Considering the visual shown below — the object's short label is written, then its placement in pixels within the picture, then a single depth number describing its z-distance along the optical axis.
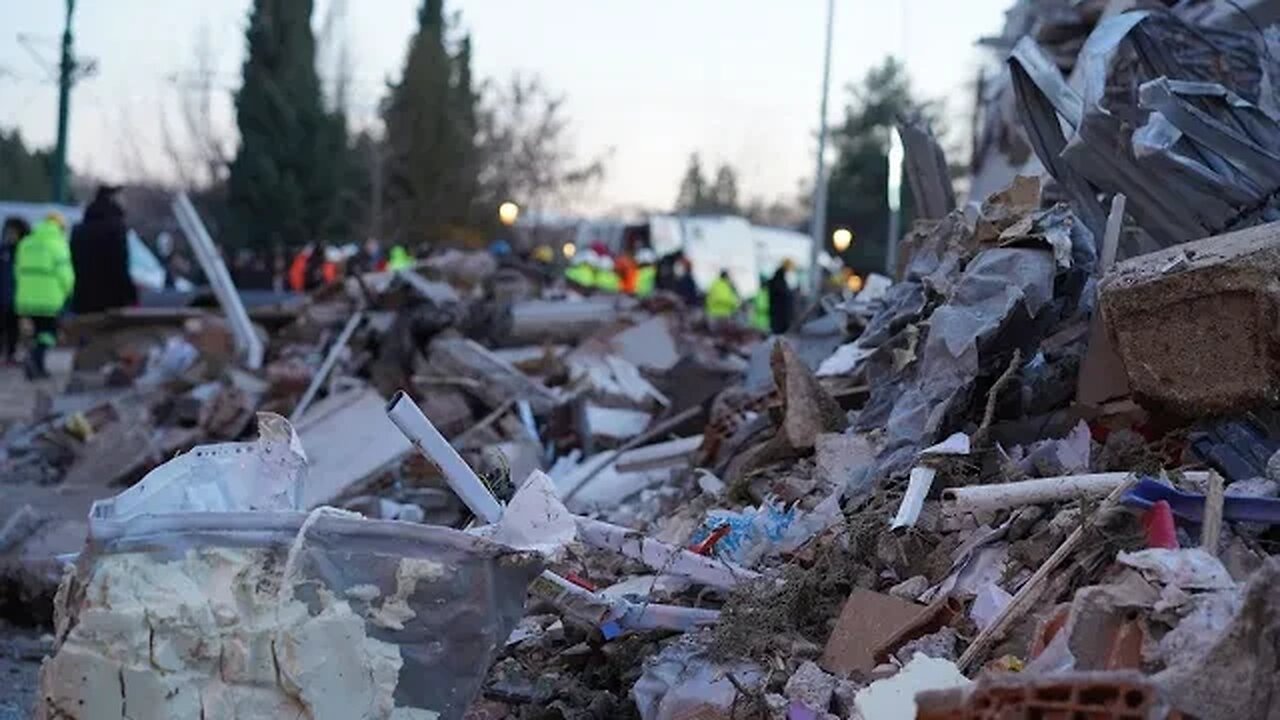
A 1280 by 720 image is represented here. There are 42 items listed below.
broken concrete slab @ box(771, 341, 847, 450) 6.46
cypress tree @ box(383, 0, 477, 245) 39.22
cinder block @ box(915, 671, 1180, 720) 2.88
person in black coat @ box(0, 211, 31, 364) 16.27
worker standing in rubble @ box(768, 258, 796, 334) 18.73
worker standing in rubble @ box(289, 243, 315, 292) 21.73
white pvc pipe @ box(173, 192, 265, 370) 12.98
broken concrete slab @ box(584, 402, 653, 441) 9.56
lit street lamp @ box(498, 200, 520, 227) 25.62
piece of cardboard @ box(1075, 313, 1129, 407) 5.24
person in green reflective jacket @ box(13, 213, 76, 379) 15.10
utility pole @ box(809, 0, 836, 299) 20.81
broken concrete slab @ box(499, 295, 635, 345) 12.53
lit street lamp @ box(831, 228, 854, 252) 23.66
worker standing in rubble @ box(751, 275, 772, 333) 20.69
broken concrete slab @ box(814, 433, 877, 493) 5.75
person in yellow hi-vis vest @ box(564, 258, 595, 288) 18.31
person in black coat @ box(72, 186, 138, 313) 14.52
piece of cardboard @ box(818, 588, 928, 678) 4.28
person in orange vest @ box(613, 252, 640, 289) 21.83
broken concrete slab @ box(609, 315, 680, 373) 11.85
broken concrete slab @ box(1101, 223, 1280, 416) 4.52
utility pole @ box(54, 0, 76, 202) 29.41
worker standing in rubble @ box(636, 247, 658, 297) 22.16
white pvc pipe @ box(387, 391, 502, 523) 4.41
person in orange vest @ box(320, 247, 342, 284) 20.49
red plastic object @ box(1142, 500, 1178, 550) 3.86
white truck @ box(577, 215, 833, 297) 32.62
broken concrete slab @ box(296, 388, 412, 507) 8.48
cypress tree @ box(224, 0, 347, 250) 40.44
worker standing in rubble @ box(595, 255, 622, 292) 19.83
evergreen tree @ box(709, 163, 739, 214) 71.62
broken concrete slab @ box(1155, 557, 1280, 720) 3.07
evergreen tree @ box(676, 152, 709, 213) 72.19
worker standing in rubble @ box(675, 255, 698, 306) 21.20
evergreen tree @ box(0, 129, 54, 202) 50.88
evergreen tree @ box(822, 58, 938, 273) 41.22
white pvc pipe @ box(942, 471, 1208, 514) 4.37
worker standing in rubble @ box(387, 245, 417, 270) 18.19
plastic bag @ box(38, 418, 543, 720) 3.69
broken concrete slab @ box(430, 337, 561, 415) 10.41
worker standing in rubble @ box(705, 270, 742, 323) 21.44
